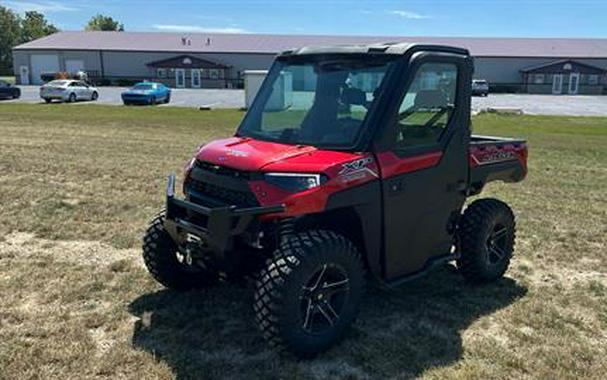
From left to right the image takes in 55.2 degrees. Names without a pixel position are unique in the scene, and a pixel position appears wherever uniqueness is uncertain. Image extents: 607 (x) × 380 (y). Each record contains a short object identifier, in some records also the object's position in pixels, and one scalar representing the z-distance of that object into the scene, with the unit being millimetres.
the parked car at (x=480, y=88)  50688
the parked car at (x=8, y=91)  36609
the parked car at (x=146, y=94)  34812
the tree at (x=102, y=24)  114112
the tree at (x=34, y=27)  92875
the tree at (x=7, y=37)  84938
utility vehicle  3775
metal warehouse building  59875
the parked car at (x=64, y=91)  35031
